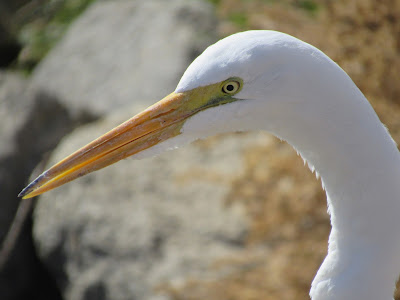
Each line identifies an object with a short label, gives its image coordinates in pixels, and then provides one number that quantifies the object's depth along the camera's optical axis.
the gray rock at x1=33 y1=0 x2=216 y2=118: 10.11
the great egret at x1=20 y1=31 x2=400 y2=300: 3.44
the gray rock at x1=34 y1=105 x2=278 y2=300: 7.89
